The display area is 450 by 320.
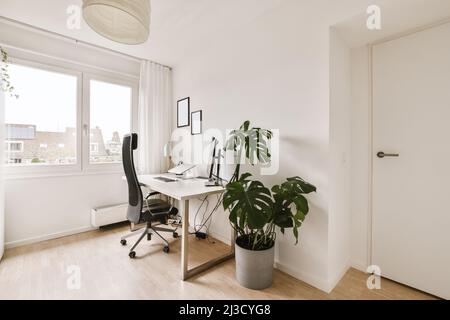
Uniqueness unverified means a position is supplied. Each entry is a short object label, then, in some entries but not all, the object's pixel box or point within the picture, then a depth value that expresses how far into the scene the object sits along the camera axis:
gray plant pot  1.66
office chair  2.12
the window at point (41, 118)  2.36
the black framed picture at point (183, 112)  3.06
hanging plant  2.05
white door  1.53
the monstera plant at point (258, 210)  1.53
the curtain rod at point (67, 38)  2.19
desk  1.76
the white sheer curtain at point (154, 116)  3.11
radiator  2.75
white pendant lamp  1.21
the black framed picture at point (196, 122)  2.84
